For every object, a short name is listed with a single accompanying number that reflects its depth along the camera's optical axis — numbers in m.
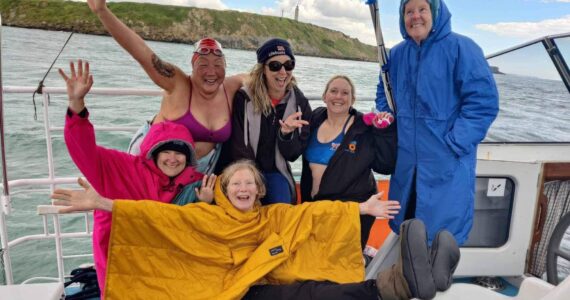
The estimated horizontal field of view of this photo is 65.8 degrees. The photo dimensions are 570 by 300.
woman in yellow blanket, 1.57
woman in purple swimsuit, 1.99
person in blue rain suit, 1.77
